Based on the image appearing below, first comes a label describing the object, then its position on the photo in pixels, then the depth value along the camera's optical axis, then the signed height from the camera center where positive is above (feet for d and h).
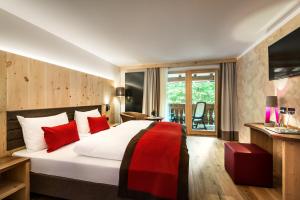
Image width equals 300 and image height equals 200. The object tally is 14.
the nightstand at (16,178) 5.64 -3.10
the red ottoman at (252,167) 7.14 -3.10
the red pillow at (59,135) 6.72 -1.64
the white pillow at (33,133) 6.80 -1.48
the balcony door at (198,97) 16.17 +0.36
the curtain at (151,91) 16.83 +1.00
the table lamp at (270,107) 7.63 -0.32
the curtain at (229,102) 14.64 -0.15
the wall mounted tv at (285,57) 6.43 +2.02
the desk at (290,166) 5.50 -2.33
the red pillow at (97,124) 9.75 -1.54
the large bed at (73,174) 5.39 -2.71
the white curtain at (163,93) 16.67 +0.78
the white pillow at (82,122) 9.77 -1.40
